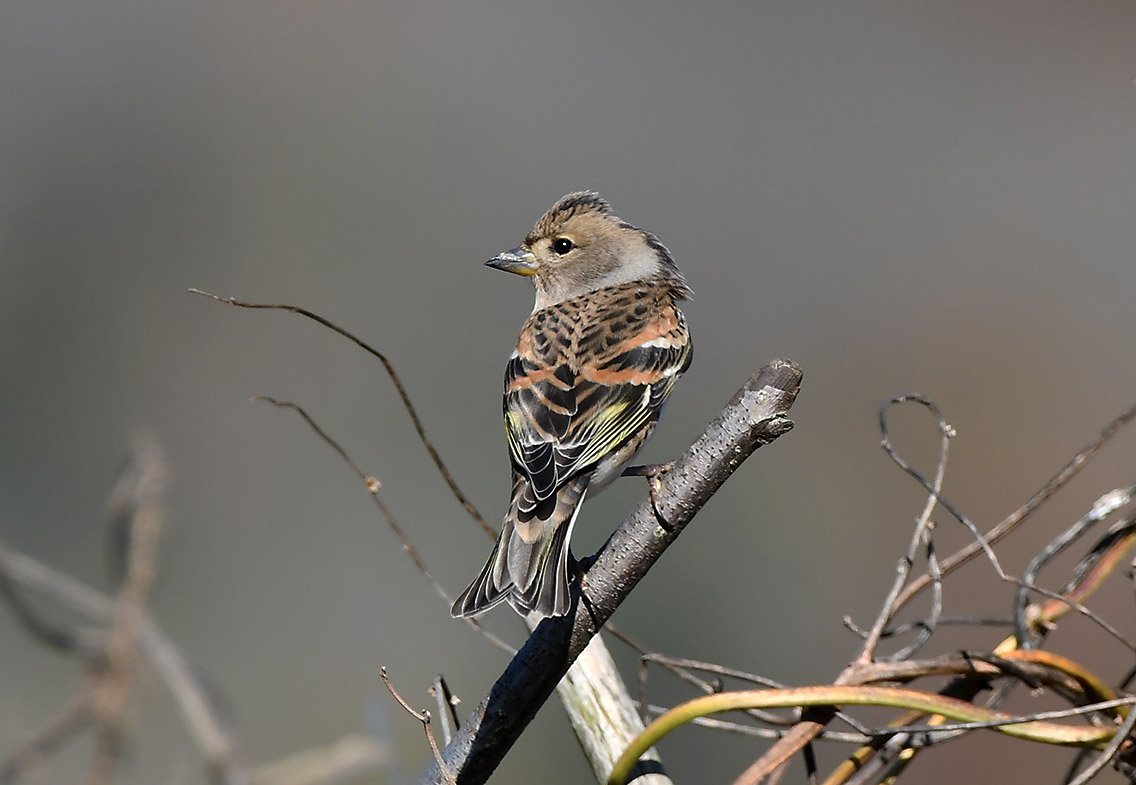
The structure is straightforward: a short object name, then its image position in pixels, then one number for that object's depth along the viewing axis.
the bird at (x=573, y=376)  4.83
